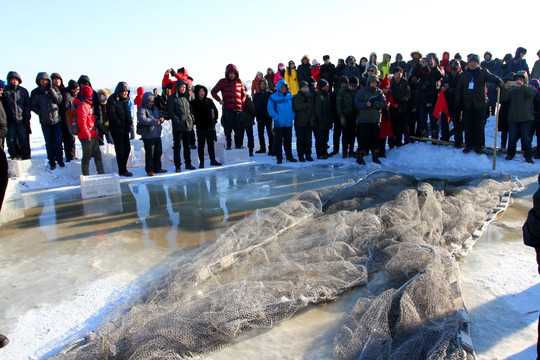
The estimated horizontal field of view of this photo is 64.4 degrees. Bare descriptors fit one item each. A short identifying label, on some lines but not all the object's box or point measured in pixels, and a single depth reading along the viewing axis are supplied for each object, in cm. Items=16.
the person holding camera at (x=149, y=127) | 901
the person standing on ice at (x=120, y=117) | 893
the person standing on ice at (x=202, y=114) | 979
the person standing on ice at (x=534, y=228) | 244
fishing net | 284
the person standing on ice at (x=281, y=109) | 1018
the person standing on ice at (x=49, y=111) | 944
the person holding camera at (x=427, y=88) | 1062
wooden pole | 885
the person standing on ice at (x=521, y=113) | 923
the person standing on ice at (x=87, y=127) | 852
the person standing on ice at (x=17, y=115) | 929
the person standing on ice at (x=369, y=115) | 952
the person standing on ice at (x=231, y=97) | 1045
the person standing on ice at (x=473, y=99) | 923
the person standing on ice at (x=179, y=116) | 935
